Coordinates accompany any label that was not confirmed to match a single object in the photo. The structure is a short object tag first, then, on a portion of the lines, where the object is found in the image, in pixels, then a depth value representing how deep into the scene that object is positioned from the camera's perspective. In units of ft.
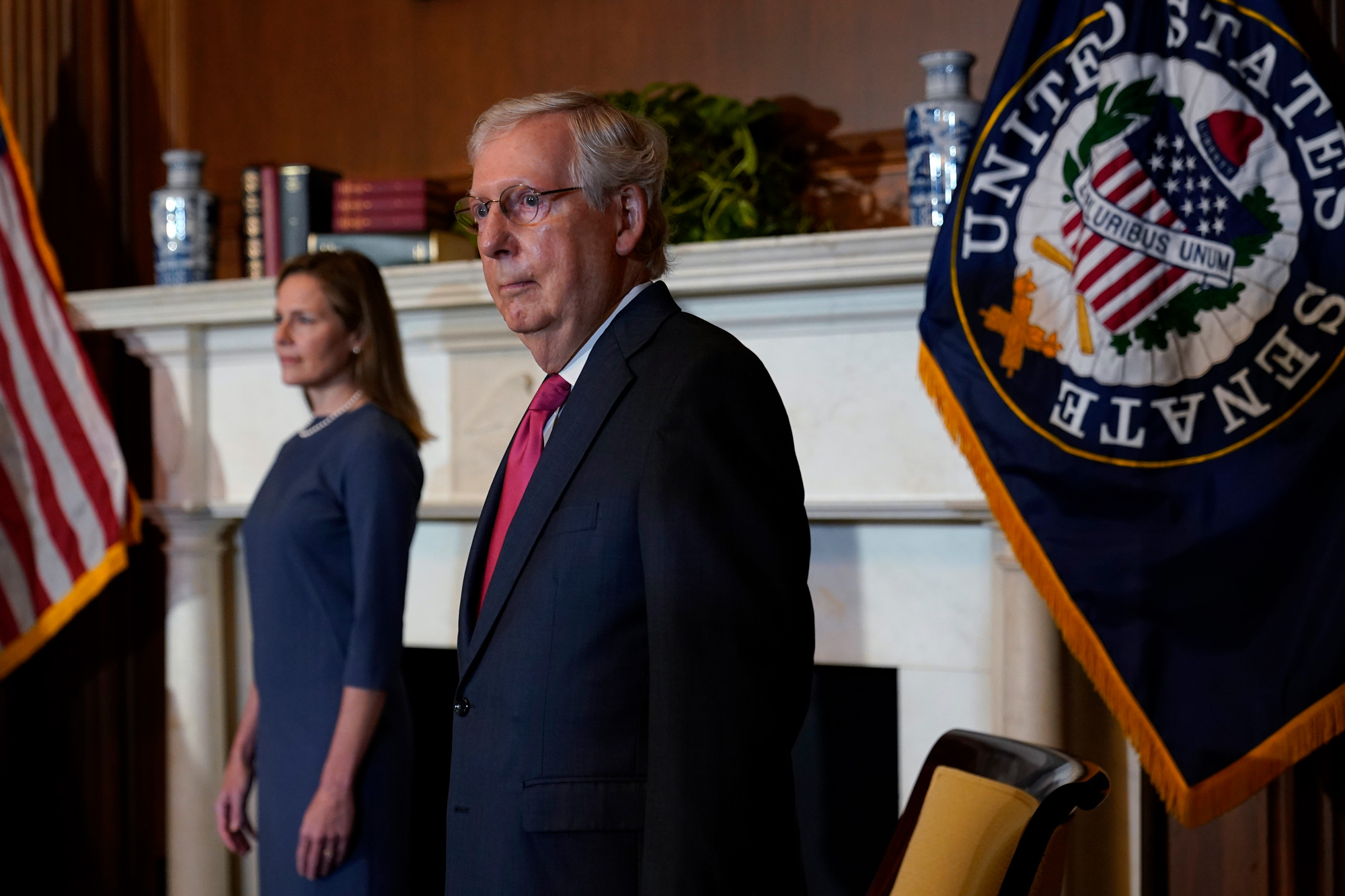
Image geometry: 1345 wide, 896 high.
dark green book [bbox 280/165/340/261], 10.75
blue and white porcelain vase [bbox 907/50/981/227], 8.62
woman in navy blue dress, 7.27
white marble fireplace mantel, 8.79
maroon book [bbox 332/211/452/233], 10.15
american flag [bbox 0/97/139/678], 10.98
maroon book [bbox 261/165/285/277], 10.86
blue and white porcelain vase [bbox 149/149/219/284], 10.95
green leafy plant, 9.21
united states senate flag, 7.74
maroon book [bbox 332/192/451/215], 10.14
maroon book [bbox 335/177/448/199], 10.12
